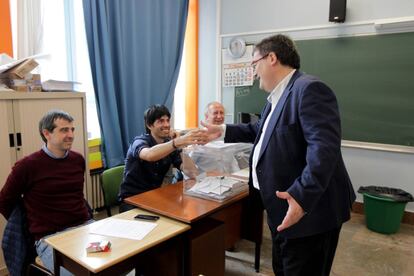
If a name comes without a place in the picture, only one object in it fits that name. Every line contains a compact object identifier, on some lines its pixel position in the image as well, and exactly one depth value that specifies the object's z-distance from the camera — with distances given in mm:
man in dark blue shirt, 2107
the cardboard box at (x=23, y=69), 2260
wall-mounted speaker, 3445
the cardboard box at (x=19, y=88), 2281
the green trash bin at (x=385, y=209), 3111
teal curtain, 3322
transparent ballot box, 2080
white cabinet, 2189
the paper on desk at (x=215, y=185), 2064
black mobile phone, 1716
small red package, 1369
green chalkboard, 3322
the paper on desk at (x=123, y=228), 1530
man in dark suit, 1226
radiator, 3355
